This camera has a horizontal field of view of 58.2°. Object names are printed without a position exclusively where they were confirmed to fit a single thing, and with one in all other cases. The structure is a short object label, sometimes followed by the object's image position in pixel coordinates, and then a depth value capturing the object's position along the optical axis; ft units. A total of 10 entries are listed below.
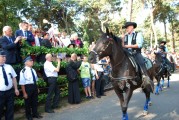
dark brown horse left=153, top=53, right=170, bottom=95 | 29.74
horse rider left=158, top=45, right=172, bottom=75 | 30.60
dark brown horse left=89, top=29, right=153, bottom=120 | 14.94
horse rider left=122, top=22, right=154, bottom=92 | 16.56
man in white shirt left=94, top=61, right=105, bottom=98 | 28.13
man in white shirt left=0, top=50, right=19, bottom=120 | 15.61
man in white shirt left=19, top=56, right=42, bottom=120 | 18.24
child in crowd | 26.39
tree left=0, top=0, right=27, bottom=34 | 43.05
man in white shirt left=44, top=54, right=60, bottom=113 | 20.80
